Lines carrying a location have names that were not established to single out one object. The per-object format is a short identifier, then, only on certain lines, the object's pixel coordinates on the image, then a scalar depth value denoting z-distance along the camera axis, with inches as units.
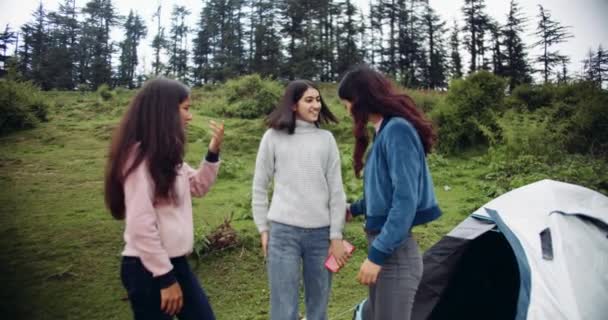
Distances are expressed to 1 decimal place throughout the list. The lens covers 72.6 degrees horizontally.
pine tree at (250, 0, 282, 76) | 1143.0
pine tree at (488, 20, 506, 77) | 1071.0
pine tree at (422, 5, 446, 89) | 1243.8
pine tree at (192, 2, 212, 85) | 1368.1
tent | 89.2
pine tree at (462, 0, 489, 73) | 1143.6
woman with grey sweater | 89.1
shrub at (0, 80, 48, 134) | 427.8
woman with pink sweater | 64.2
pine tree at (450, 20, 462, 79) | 1227.9
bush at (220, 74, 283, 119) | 518.9
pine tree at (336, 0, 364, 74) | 1221.1
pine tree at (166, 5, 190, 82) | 1419.8
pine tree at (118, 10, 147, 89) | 1338.6
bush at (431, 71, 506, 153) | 408.5
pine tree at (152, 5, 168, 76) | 1419.8
